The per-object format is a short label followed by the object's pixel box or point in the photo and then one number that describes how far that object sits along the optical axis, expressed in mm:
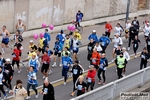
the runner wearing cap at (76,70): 17781
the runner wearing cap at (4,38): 23073
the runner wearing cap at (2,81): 16578
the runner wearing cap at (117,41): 23500
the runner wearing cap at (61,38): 22234
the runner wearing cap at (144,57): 20516
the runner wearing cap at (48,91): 15125
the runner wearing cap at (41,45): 22178
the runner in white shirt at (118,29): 25966
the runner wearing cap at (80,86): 16312
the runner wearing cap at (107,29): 27328
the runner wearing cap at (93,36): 23133
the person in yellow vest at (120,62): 19500
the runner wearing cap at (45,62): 19333
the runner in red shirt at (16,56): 20078
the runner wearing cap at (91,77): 17375
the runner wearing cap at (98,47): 21119
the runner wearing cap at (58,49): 21942
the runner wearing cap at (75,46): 22109
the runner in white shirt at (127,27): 27727
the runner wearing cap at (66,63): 18859
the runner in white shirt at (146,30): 26422
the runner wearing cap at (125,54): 20266
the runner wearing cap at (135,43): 23938
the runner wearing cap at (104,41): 23203
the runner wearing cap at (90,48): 21775
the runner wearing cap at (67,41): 21922
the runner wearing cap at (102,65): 18906
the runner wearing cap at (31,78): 16828
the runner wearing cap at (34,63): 18375
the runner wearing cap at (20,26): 25238
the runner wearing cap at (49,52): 19738
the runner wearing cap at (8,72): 17219
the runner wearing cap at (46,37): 22562
